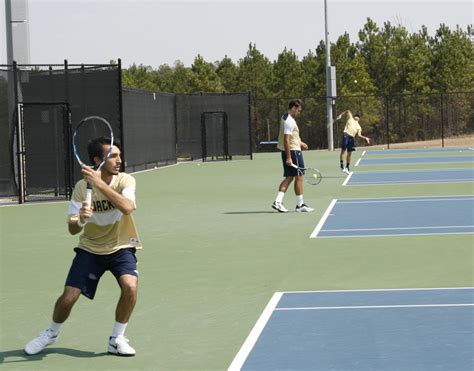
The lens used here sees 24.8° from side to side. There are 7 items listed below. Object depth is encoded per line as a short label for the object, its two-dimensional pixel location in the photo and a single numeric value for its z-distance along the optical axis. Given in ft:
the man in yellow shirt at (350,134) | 95.86
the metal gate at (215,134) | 137.49
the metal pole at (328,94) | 158.21
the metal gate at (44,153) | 75.72
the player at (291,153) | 58.08
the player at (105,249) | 24.84
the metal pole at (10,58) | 73.14
